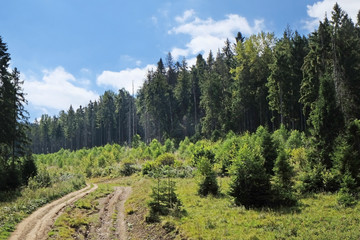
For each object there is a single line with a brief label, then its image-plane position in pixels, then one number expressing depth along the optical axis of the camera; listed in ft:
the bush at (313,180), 59.31
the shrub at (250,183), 51.13
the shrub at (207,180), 64.10
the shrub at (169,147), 166.11
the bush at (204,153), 104.94
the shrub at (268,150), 79.00
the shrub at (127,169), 130.49
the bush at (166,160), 123.52
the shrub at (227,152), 89.45
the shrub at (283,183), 50.26
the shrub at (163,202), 51.60
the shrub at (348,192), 45.91
